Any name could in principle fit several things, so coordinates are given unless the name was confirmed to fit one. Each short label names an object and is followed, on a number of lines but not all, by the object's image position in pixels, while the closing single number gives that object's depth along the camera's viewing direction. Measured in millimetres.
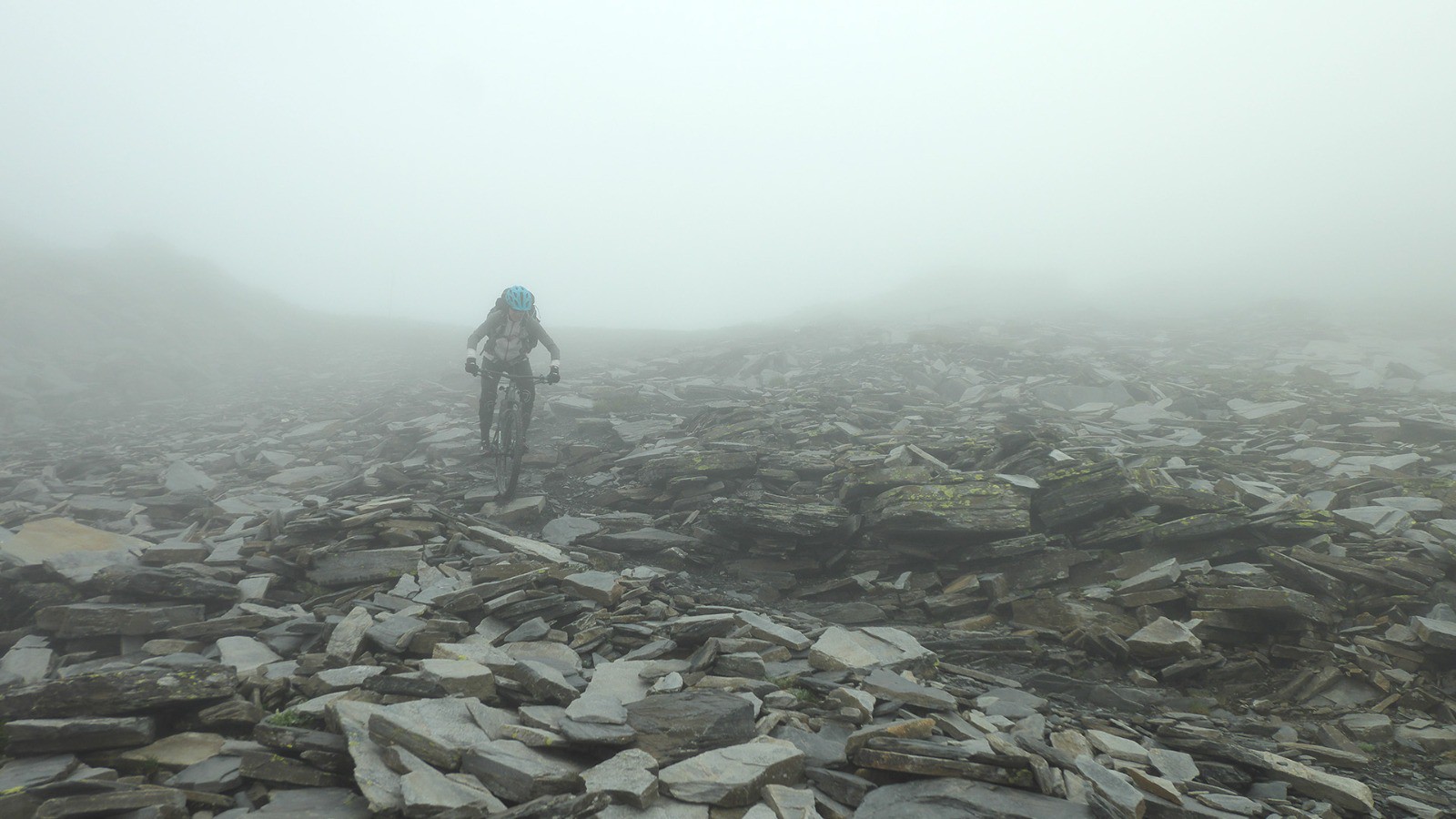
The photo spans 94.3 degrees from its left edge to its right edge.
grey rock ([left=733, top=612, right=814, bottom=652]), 6230
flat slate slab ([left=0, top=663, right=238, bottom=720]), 3979
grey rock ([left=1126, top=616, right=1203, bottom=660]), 6547
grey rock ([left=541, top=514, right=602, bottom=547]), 10008
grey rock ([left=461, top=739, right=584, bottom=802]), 3666
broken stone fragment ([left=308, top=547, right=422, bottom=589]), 7488
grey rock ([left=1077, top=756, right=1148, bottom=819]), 3766
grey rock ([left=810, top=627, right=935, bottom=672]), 5840
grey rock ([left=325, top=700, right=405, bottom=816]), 3483
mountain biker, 11305
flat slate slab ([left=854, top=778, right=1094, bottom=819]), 3750
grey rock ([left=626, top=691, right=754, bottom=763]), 4297
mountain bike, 11117
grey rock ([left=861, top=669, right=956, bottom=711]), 4891
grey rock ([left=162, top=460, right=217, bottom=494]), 12801
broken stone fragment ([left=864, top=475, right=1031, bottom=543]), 8672
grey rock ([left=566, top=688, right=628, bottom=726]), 4395
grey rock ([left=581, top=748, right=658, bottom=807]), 3576
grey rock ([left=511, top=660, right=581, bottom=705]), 4859
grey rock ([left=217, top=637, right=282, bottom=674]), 5293
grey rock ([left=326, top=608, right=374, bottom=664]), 5462
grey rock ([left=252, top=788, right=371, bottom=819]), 3482
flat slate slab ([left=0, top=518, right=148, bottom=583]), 6688
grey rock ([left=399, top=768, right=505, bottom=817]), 3355
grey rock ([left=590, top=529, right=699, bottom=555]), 9703
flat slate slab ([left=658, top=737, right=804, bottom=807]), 3709
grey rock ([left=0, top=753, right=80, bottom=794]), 3473
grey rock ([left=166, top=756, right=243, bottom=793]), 3705
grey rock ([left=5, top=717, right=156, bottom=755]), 3760
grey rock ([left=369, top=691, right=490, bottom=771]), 3865
